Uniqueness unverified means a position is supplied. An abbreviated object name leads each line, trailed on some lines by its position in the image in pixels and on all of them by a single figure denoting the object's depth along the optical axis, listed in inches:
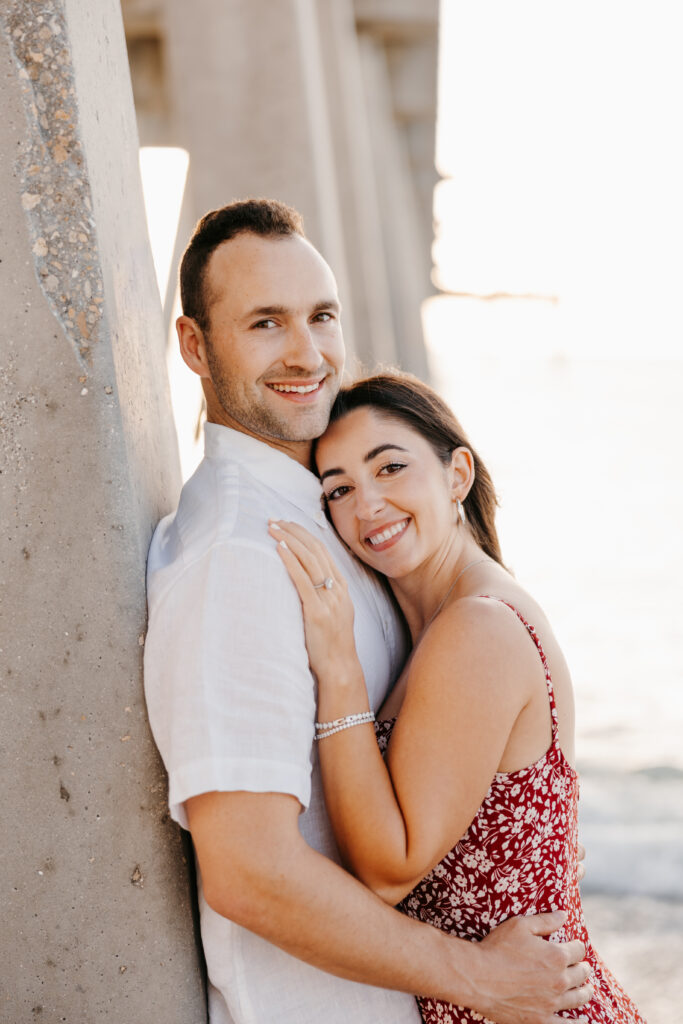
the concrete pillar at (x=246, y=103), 375.6
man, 79.3
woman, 87.2
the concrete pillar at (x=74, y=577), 83.9
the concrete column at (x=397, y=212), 772.6
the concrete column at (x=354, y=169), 573.6
